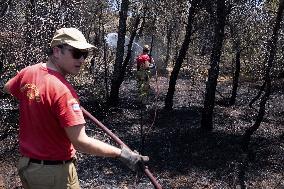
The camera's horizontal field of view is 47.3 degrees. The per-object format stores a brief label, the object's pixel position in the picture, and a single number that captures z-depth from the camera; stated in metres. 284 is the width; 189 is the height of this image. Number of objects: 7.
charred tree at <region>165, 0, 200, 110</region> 9.23
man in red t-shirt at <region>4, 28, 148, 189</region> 2.14
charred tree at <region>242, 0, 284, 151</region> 6.44
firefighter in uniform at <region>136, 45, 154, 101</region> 6.60
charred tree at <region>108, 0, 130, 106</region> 9.71
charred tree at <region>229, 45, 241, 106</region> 10.65
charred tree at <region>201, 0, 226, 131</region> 7.36
